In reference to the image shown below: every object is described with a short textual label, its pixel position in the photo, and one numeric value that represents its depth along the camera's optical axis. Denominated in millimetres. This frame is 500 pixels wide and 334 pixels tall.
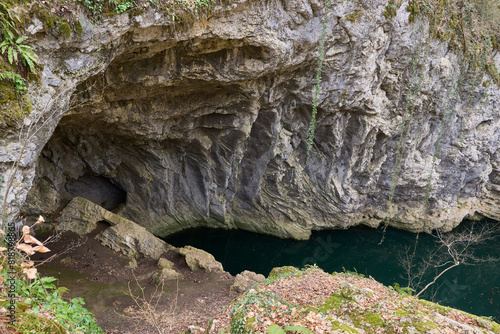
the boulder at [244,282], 9328
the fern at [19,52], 4809
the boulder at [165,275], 10078
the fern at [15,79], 4906
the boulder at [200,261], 11141
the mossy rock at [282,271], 8911
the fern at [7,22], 4746
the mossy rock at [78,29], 5875
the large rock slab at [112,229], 11844
